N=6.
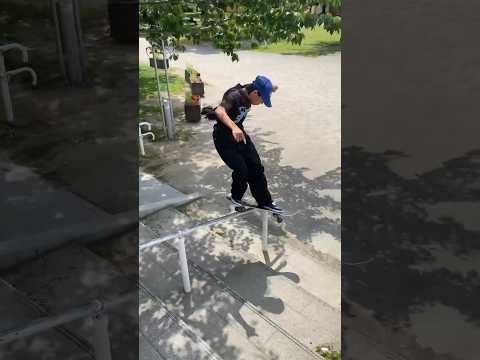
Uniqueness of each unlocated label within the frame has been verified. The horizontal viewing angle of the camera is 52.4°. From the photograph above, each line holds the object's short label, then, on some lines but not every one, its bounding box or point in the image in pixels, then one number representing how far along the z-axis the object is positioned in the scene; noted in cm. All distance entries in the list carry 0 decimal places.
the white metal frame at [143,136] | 846
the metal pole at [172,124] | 929
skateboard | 490
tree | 475
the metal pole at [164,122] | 939
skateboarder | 433
